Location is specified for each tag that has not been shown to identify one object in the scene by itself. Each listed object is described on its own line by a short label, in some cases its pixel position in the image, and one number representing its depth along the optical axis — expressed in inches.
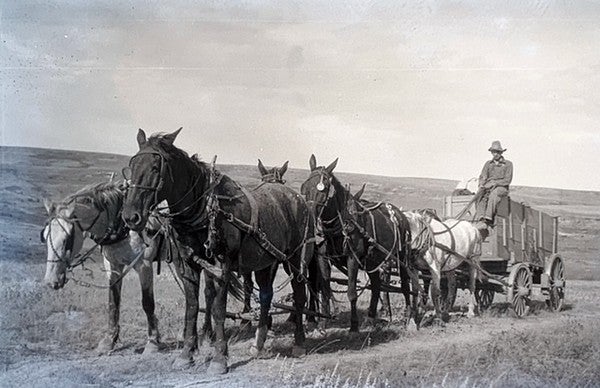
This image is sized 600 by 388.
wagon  421.5
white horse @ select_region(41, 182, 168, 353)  295.7
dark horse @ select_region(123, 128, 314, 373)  245.3
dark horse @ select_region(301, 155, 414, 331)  320.8
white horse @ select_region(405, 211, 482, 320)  405.1
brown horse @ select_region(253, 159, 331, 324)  340.5
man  413.7
